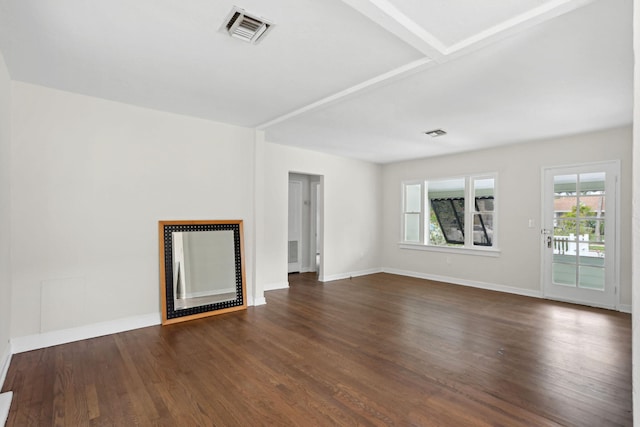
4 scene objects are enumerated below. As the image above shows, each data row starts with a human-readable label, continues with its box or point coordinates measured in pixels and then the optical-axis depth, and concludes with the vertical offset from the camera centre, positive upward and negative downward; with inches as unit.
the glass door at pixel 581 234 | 182.2 -13.1
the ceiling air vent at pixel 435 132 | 184.9 +47.2
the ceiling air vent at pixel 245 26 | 80.7 +49.8
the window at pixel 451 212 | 238.7 +0.1
